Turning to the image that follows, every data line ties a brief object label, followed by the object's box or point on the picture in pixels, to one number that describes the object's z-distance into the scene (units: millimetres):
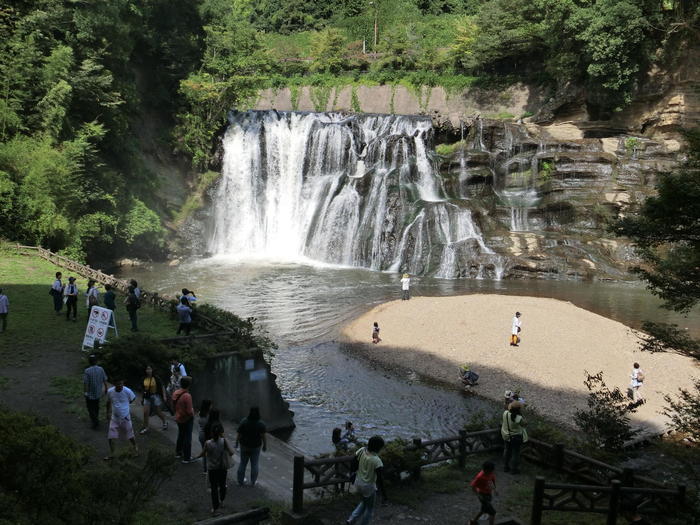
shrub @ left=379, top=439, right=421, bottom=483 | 10453
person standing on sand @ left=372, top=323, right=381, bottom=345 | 24177
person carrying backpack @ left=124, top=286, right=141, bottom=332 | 16688
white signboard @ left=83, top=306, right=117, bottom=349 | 14211
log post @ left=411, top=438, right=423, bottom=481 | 10766
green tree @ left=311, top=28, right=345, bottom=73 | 65688
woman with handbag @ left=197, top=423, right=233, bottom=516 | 8727
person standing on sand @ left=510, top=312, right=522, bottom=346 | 23750
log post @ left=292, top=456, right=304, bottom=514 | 8836
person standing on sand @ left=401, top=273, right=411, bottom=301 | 30031
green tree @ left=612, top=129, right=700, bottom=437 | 10359
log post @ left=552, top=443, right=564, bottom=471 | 11516
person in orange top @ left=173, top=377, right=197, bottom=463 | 10078
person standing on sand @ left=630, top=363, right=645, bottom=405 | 18547
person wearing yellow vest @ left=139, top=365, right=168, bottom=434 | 11438
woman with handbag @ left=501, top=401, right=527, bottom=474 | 11438
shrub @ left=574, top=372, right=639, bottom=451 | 12211
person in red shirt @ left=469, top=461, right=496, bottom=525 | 8875
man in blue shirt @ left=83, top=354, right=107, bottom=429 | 10844
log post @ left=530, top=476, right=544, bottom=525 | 9031
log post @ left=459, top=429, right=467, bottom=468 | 11678
